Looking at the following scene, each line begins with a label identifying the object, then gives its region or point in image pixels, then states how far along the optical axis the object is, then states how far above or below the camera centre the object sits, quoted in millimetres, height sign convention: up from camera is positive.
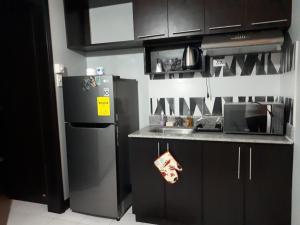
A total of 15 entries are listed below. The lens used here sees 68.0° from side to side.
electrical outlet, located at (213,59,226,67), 2346 +310
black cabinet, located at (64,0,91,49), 2428 +830
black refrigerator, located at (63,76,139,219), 2113 -471
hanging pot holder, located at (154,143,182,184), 1983 -659
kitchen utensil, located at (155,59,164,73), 2437 +278
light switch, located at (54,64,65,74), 2266 +283
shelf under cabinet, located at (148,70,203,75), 2281 +219
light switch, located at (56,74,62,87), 2283 +163
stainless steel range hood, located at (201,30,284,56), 1824 +413
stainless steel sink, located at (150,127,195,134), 2400 -405
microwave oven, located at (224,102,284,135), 1897 -240
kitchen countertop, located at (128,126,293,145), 1742 -387
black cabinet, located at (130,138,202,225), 1957 -851
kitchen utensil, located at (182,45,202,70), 2236 +349
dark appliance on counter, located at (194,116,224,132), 2225 -338
